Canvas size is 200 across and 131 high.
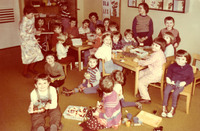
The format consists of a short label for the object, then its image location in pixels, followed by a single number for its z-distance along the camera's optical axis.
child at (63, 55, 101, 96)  4.74
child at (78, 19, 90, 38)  6.51
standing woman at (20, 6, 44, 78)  5.08
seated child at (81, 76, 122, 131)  3.45
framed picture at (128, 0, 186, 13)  5.49
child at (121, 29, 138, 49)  5.56
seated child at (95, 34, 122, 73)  4.67
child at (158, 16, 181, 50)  5.18
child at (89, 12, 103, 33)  6.77
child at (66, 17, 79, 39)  6.49
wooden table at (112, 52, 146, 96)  4.34
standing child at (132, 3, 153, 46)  5.62
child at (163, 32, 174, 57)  4.72
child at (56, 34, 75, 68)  5.41
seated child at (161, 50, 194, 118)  3.93
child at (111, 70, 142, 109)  3.93
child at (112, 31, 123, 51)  5.31
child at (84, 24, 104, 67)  5.60
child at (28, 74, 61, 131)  3.53
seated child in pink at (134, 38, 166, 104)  4.27
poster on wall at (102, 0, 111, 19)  7.55
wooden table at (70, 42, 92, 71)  5.61
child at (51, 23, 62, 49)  5.80
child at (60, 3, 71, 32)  7.50
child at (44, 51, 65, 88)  4.55
